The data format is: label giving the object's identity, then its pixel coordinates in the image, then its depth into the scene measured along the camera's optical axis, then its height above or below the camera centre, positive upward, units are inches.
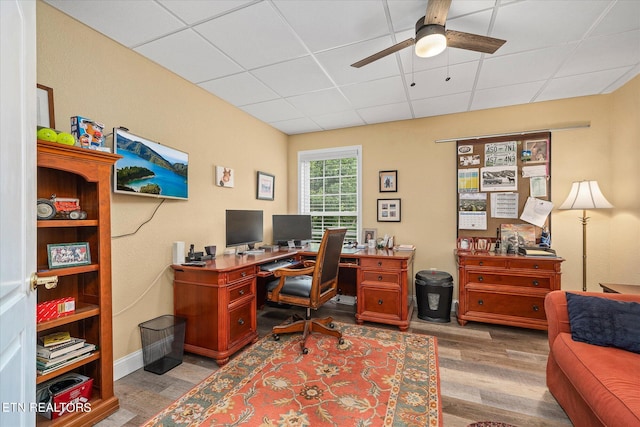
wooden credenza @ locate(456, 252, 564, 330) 115.0 -33.1
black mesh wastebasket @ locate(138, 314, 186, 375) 90.7 -44.2
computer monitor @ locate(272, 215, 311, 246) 152.3 -9.1
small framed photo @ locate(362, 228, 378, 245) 157.2 -13.5
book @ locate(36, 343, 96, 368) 60.2 -33.2
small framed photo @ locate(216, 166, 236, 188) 123.0 +16.4
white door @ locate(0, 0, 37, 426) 28.2 +0.3
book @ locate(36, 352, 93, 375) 59.3 -34.5
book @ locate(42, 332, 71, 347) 62.6 -29.6
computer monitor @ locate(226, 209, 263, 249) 121.4 -7.2
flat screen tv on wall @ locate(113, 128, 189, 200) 84.2 +14.7
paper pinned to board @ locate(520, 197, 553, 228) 128.6 -0.1
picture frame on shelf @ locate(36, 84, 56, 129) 65.4 +25.5
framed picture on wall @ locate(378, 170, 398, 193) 156.6 +17.4
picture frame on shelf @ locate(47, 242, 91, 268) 63.0 -10.0
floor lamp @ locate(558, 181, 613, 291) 113.0 +4.1
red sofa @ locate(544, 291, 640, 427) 47.9 -33.0
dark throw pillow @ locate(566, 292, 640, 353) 62.4 -26.5
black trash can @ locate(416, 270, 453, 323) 127.7 -40.1
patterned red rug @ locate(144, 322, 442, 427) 67.5 -50.7
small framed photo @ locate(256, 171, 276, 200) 151.5 +14.7
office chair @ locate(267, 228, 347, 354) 100.4 -29.0
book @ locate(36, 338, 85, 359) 61.0 -31.2
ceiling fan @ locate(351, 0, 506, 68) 65.7 +44.0
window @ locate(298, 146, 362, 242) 168.1 +14.8
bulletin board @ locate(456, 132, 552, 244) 130.1 +12.9
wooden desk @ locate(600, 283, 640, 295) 83.1 -24.8
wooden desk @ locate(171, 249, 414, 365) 92.5 -32.7
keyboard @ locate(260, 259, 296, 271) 112.5 -22.9
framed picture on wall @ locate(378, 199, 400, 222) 155.4 +0.8
